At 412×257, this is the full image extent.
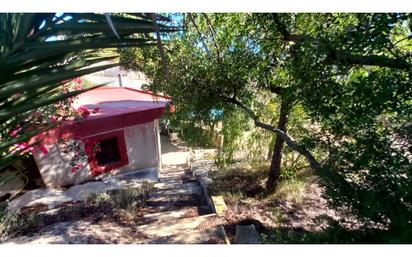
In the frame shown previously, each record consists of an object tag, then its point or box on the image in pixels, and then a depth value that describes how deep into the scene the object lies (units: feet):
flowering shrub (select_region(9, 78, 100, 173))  14.14
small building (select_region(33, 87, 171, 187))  17.62
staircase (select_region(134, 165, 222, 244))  9.14
